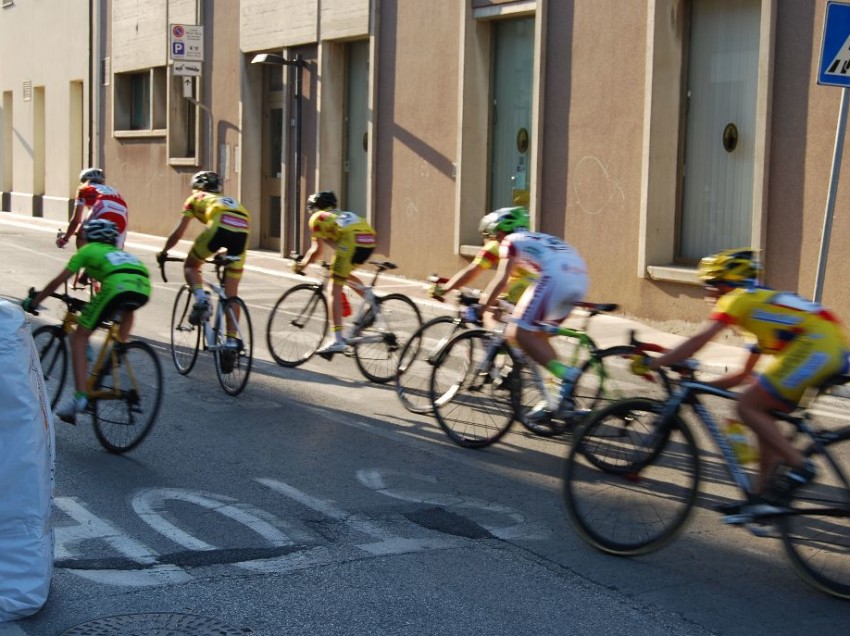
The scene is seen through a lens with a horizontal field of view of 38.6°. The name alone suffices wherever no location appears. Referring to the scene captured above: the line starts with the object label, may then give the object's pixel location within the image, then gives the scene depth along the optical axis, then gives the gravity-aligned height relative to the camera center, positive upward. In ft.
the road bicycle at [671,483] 17.16 -4.59
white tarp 15.37 -4.10
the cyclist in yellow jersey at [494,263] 28.96 -2.07
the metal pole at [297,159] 70.59 +0.83
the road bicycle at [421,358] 28.45 -4.45
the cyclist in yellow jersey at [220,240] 34.04 -1.90
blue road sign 33.14 +3.62
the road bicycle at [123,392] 25.30 -4.62
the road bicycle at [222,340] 31.71 -4.52
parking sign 78.38 +8.37
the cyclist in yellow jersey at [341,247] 34.53 -2.05
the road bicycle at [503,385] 24.70 -4.37
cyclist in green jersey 25.25 -2.46
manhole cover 15.07 -5.71
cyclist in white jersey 24.99 -2.32
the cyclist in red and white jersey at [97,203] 39.47 -1.11
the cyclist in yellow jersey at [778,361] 17.60 -2.56
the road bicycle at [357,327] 34.12 -4.42
